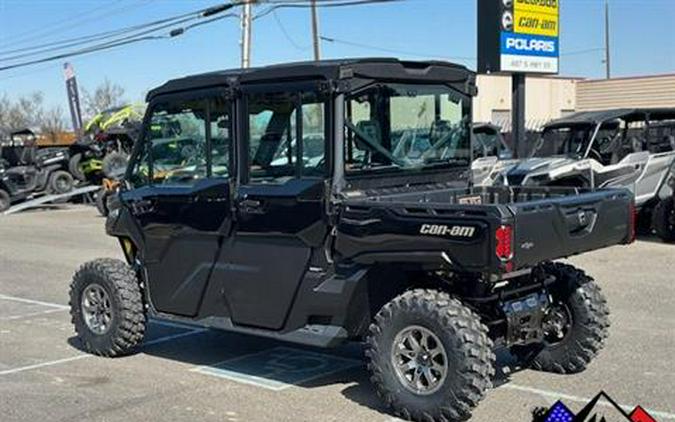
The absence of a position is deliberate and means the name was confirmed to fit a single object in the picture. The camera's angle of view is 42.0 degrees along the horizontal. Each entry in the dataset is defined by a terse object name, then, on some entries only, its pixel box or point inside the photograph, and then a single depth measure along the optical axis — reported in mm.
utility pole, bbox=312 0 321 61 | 36219
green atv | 24078
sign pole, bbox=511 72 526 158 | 19344
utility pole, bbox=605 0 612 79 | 84744
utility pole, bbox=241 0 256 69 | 28125
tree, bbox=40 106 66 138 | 81938
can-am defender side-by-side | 5496
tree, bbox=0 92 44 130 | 79688
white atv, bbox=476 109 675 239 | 14672
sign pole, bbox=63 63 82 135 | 35562
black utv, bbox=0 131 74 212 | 25484
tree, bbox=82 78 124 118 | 79000
